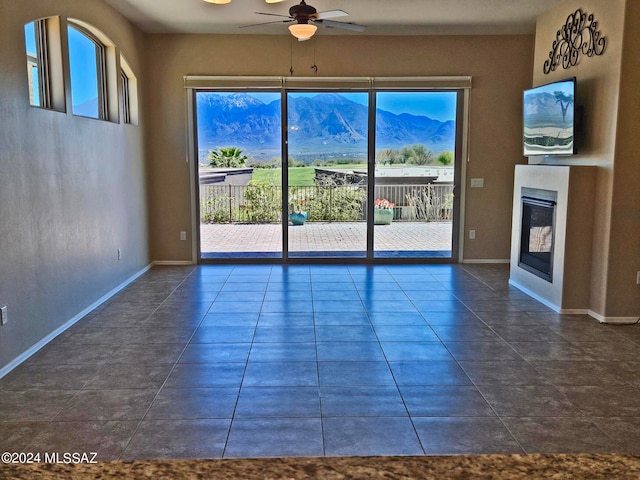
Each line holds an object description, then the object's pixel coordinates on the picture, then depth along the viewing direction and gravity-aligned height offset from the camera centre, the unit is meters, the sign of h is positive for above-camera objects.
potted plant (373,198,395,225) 7.21 -0.36
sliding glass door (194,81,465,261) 6.96 +0.15
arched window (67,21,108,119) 4.75 +1.03
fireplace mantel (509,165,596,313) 4.67 -0.45
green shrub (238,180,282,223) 7.11 -0.25
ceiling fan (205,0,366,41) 4.41 +1.39
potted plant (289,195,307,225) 7.14 -0.36
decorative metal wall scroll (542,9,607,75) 4.65 +1.29
